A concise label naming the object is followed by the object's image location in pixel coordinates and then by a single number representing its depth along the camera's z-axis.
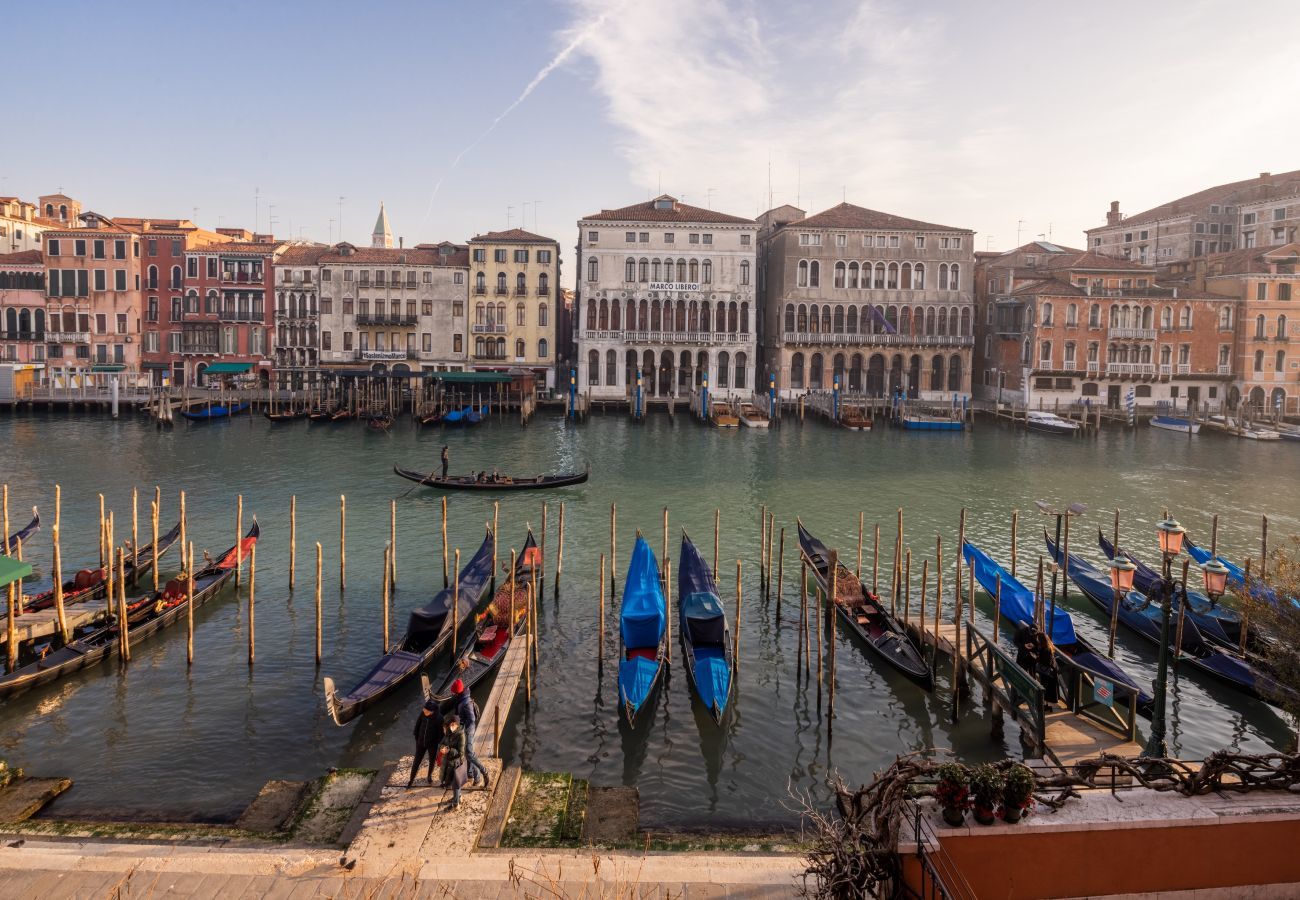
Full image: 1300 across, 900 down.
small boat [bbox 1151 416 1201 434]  42.97
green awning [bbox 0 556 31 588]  11.90
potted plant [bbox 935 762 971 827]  5.68
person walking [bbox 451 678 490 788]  8.28
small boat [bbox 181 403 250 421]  42.66
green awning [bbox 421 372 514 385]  46.75
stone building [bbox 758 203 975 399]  48.62
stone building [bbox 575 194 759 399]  48.12
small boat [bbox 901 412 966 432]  42.75
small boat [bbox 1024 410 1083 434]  42.16
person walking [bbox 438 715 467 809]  7.89
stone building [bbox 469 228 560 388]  49.41
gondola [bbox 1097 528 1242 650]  13.69
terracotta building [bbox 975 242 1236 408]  46.47
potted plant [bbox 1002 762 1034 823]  5.68
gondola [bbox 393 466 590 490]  25.86
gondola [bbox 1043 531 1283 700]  12.34
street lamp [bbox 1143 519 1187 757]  8.64
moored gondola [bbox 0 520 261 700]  11.88
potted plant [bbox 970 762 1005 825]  5.68
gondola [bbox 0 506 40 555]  16.09
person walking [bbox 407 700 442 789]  8.29
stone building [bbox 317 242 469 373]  49.56
